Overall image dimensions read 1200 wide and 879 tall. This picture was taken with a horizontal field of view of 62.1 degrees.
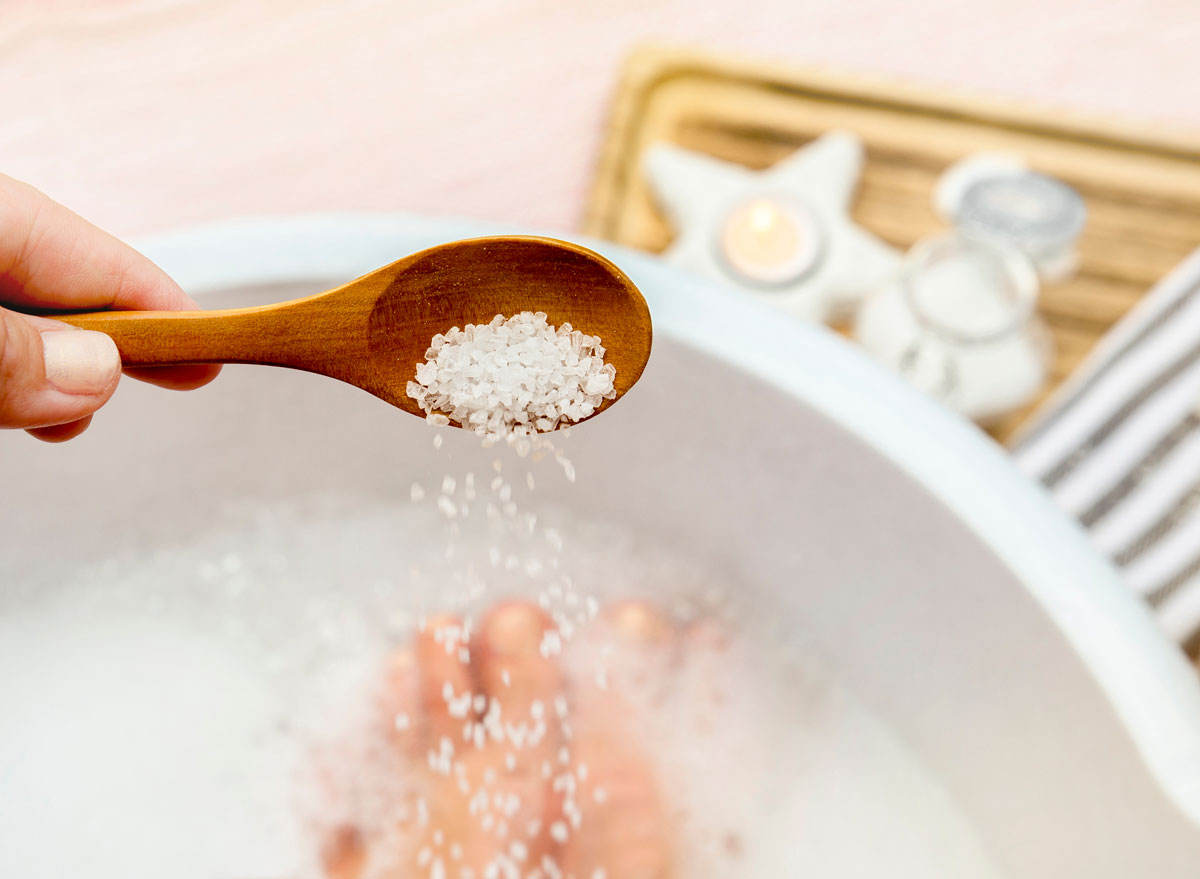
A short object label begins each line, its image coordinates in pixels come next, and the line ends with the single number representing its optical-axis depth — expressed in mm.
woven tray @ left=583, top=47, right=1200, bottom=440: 733
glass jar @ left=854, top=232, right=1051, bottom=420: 689
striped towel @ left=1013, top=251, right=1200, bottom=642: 663
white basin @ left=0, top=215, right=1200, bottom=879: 544
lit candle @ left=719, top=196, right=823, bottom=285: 709
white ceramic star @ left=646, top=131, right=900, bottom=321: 717
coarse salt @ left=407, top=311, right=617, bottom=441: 456
